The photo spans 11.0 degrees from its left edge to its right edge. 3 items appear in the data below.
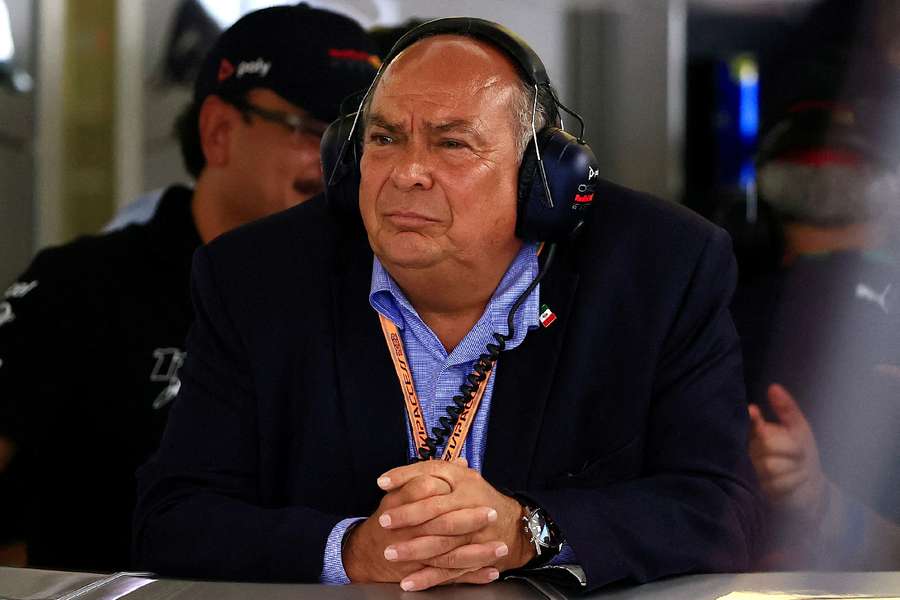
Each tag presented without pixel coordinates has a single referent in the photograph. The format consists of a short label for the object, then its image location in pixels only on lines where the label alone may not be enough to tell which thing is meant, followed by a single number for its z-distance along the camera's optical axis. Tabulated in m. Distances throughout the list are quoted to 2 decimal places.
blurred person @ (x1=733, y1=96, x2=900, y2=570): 4.73
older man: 4.33
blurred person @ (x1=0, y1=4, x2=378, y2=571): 4.90
